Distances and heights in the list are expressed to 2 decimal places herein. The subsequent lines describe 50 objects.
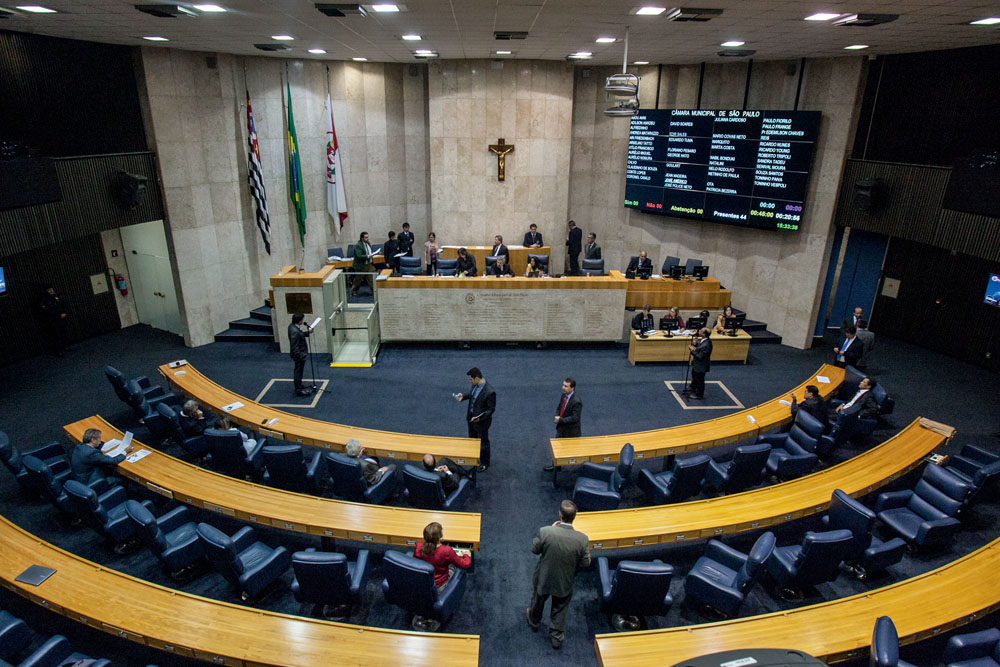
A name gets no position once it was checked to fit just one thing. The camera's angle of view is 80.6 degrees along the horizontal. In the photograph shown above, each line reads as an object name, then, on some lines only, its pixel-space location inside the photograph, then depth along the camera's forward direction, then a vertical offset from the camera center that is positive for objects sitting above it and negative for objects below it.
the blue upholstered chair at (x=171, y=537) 5.94 -4.02
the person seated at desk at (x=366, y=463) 6.94 -3.61
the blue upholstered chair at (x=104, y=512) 6.31 -4.02
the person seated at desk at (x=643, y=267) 13.53 -2.64
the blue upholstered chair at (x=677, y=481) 6.97 -3.92
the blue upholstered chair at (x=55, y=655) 4.52 -3.84
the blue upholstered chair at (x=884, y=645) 4.05 -3.29
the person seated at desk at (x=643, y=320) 11.89 -3.34
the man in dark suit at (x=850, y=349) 10.45 -3.40
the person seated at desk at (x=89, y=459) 7.09 -3.70
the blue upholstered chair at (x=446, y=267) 13.21 -2.65
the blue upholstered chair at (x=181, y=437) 8.15 -3.97
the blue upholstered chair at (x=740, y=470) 7.20 -3.85
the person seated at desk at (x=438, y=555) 5.19 -3.54
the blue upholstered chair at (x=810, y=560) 5.51 -3.86
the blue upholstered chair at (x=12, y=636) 4.82 -3.93
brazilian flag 14.18 -0.91
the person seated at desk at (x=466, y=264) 13.41 -2.65
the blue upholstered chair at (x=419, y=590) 5.11 -3.91
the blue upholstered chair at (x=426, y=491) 6.62 -3.80
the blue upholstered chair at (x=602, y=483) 6.73 -3.90
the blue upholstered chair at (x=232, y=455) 7.39 -3.90
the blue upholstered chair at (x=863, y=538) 5.95 -3.79
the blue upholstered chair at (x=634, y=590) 5.20 -3.89
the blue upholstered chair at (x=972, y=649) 4.64 -3.75
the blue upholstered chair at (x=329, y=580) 5.25 -3.90
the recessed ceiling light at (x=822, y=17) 7.22 +1.57
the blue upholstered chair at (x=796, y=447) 7.57 -3.84
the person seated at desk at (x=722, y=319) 11.87 -3.31
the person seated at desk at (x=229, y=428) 7.63 -3.60
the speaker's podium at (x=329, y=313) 11.63 -3.35
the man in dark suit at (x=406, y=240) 15.31 -2.42
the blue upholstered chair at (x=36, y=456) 7.27 -3.98
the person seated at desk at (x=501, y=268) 12.84 -2.61
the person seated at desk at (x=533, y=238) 15.41 -2.34
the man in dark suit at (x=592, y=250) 14.48 -2.44
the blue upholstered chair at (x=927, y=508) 6.51 -3.94
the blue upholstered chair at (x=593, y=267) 14.10 -2.77
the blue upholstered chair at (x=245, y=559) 5.47 -3.99
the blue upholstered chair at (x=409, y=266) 13.30 -2.67
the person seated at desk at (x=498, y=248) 14.52 -2.46
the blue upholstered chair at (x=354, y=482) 6.80 -3.86
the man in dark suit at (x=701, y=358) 10.18 -3.51
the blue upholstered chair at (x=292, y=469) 7.11 -3.90
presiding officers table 12.34 -3.30
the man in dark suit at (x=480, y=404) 7.93 -3.36
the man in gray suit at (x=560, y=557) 5.14 -3.44
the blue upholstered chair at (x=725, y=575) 5.37 -3.94
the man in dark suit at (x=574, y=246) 15.96 -2.62
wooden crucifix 15.29 -0.10
